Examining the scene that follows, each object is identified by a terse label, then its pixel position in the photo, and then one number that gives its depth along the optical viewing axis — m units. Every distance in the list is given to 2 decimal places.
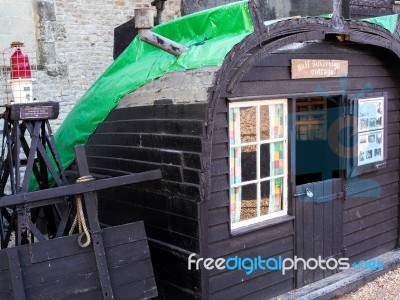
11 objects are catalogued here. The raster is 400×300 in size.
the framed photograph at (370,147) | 5.92
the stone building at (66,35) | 9.58
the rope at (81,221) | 3.95
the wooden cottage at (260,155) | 4.54
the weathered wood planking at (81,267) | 3.76
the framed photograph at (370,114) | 5.86
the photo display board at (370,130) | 5.88
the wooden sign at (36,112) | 4.29
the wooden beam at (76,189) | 3.80
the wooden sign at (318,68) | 5.23
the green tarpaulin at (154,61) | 4.54
